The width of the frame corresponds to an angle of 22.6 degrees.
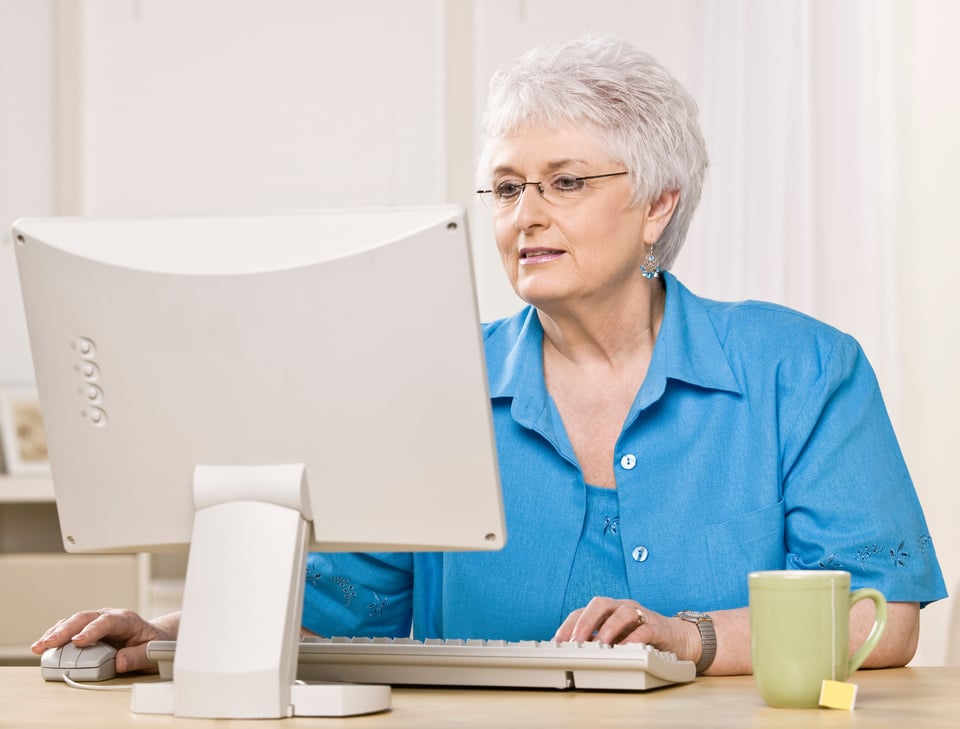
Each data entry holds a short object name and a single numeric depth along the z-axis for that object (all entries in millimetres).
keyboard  1999
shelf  4959
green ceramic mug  1899
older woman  2391
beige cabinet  4882
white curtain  4626
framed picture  5153
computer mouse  2134
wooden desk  1869
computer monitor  1894
